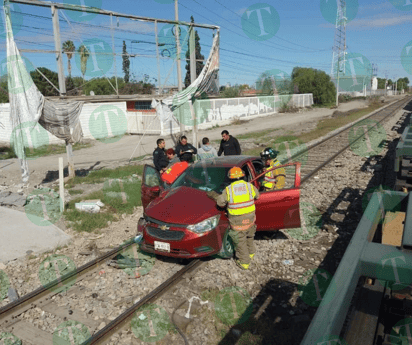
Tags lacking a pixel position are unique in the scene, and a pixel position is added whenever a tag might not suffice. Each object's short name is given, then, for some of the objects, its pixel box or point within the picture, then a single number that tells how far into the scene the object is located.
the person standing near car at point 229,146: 11.01
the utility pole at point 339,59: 61.11
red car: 5.87
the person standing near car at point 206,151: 10.79
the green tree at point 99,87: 51.12
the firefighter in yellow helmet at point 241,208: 5.93
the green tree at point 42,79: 43.00
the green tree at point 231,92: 53.75
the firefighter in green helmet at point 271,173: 7.44
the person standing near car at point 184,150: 10.09
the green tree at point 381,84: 157.00
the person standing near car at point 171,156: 9.46
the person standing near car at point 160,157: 10.15
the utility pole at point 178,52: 16.18
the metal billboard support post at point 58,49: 12.83
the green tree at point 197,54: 47.11
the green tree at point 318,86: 68.62
